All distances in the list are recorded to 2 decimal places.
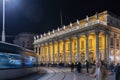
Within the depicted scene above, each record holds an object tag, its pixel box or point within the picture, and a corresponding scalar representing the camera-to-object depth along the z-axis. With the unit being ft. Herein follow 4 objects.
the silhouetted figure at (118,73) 20.38
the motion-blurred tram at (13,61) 20.71
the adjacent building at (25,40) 156.47
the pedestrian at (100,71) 13.02
